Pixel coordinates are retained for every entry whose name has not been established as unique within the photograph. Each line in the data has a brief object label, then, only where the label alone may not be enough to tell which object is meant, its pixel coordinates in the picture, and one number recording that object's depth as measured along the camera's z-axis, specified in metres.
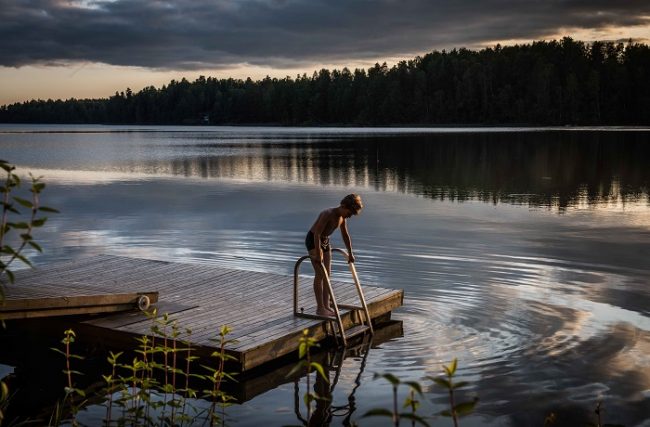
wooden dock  8.95
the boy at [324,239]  8.89
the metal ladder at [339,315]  9.29
